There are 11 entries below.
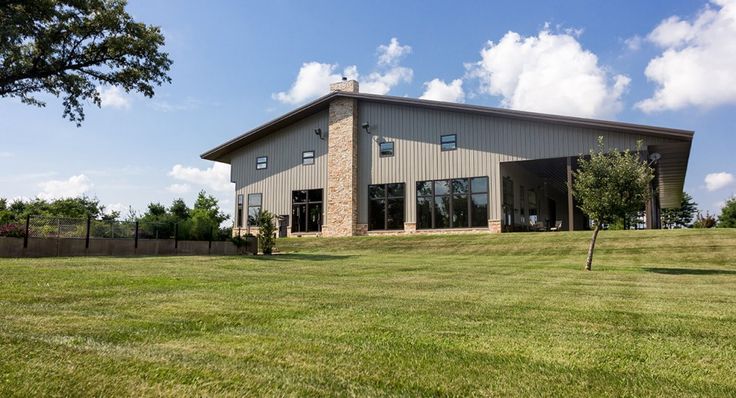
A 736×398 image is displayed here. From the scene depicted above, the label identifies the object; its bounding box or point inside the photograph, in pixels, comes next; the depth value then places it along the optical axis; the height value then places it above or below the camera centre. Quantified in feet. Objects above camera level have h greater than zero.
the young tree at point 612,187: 45.19 +3.98
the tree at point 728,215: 178.05 +6.15
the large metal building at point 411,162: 84.58 +12.91
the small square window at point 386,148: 98.36 +15.90
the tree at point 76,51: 56.34 +21.24
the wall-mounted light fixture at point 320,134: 104.81 +19.85
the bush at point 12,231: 50.11 -0.33
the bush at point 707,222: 100.17 +1.95
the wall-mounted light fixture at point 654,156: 79.77 +12.00
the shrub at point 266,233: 71.77 -0.55
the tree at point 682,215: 214.69 +6.97
